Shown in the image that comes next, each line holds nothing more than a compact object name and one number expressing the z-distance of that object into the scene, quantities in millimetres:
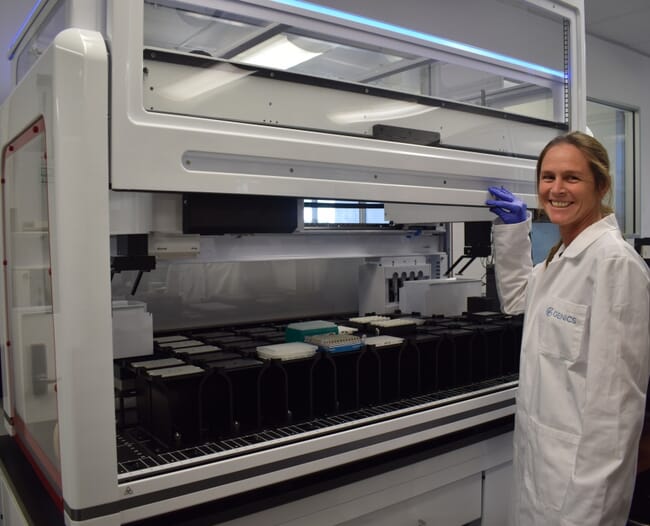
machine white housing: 1015
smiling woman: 1305
